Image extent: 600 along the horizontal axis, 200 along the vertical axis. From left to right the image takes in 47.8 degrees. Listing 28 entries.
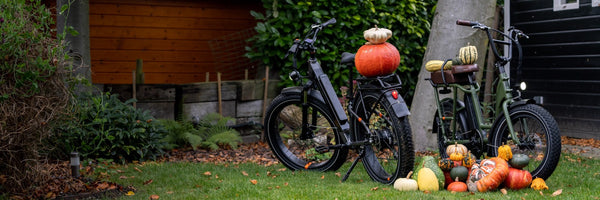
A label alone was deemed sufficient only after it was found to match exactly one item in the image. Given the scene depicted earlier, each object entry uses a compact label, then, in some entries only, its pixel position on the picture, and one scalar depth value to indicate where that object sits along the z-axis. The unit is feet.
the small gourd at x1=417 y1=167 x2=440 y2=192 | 15.89
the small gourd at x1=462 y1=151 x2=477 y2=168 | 16.61
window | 29.91
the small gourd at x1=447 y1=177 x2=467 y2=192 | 15.94
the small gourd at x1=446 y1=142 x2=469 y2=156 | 16.81
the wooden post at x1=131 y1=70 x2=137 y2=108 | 26.60
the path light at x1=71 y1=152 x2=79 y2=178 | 16.72
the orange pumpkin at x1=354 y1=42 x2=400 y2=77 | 17.49
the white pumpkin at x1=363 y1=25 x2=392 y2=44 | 17.78
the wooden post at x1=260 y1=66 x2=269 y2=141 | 29.61
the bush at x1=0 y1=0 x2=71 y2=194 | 13.83
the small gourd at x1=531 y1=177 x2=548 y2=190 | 15.83
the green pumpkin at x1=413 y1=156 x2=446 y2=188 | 16.17
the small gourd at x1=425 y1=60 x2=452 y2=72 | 19.13
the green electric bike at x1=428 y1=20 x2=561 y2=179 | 15.97
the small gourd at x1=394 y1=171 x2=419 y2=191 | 15.97
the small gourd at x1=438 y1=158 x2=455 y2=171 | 16.46
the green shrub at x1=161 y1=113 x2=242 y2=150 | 25.99
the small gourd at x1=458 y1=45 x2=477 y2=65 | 18.15
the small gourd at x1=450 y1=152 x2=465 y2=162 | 16.61
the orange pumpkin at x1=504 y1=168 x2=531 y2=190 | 15.84
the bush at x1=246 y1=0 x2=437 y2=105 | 28.89
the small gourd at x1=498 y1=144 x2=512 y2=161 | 16.10
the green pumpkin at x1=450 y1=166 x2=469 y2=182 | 16.24
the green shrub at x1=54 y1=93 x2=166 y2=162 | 21.81
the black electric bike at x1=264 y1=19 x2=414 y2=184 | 16.55
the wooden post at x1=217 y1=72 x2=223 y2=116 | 28.62
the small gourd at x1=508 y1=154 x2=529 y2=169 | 15.87
